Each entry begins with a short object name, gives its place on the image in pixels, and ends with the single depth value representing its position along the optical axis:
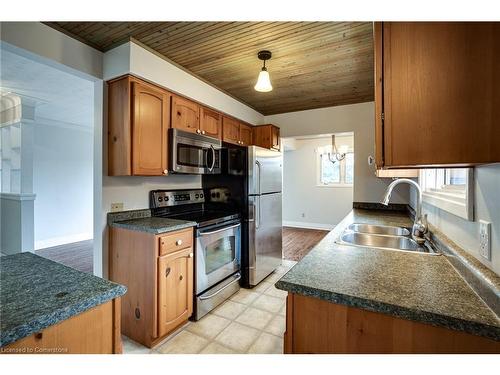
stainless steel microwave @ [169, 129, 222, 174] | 2.24
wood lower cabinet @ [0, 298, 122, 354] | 0.60
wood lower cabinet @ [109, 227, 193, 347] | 1.77
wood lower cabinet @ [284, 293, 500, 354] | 0.66
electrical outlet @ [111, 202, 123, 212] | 2.06
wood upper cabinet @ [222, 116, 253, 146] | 3.04
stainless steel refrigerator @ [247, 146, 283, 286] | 2.75
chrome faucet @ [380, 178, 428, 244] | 1.54
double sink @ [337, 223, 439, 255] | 1.60
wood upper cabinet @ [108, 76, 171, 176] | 1.94
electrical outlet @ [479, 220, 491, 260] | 0.79
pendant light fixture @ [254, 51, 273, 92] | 2.06
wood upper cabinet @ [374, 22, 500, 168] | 0.69
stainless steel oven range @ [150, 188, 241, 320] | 2.13
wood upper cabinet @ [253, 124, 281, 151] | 3.60
